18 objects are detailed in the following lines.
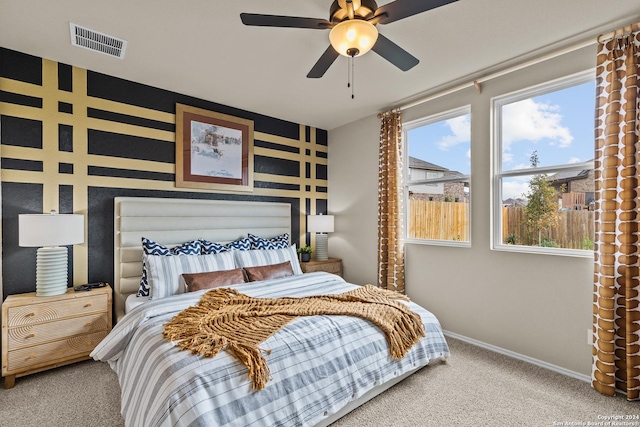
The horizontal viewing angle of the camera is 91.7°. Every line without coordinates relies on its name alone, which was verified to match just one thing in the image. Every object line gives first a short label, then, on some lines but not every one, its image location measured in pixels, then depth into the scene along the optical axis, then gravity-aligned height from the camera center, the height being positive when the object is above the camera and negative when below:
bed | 1.47 -0.85
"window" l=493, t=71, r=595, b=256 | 2.51 +0.39
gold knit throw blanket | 1.67 -0.71
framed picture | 3.49 +0.75
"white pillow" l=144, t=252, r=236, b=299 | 2.70 -0.52
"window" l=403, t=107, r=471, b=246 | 3.30 +0.40
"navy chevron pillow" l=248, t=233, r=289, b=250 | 3.68 -0.36
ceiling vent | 2.32 +1.35
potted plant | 4.23 -0.56
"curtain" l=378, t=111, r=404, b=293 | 3.70 +0.08
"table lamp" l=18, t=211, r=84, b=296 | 2.37 -0.22
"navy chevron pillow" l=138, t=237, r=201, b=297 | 2.84 -0.37
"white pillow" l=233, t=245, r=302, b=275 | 3.27 -0.49
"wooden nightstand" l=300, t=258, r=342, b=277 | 4.12 -0.72
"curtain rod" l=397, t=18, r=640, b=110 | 2.19 +1.27
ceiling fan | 1.67 +1.07
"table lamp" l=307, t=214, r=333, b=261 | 4.33 -0.23
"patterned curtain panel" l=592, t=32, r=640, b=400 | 2.10 -0.13
